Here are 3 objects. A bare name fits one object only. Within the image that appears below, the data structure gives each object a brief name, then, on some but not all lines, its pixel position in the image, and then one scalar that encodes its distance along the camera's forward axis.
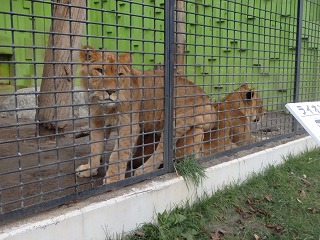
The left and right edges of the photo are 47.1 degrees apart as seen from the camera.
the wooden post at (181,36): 4.97
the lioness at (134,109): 3.17
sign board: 2.65
